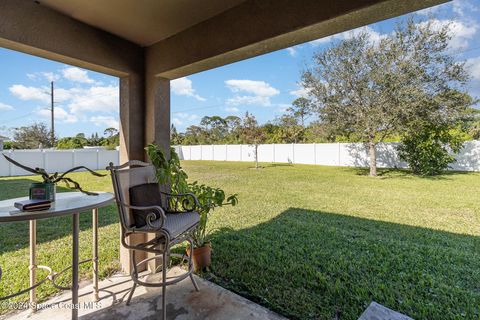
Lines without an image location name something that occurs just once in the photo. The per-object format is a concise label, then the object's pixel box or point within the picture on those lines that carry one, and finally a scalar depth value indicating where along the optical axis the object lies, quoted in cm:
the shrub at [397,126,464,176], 918
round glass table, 117
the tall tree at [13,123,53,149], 1755
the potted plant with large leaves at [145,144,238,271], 218
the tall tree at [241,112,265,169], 1398
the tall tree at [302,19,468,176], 783
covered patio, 144
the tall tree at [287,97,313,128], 2328
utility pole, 1417
